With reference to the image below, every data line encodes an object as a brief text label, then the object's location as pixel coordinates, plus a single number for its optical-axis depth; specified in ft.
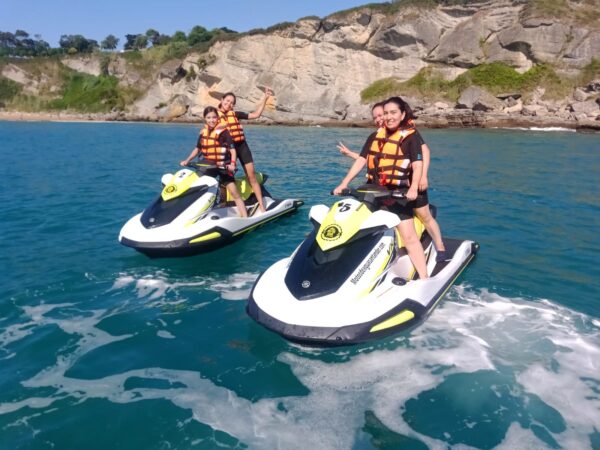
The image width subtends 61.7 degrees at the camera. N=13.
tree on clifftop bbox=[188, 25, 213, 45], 233.14
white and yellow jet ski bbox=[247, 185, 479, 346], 13.44
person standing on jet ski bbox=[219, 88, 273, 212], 27.45
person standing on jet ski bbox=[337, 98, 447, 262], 16.29
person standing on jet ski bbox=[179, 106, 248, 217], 24.80
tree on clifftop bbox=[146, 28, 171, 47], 354.58
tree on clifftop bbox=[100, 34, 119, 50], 392.10
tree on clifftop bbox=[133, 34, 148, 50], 348.59
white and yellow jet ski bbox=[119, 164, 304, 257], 21.15
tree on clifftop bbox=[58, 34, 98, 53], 318.22
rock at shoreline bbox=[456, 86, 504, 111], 127.03
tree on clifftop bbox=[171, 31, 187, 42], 249.55
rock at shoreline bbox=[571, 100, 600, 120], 115.08
